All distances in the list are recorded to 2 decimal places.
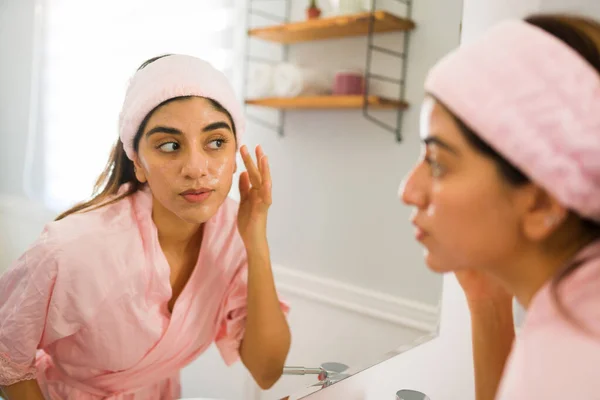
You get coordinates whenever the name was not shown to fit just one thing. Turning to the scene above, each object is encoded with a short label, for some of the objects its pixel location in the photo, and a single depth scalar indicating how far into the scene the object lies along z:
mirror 0.56
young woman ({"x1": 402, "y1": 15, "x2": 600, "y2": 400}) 0.44
